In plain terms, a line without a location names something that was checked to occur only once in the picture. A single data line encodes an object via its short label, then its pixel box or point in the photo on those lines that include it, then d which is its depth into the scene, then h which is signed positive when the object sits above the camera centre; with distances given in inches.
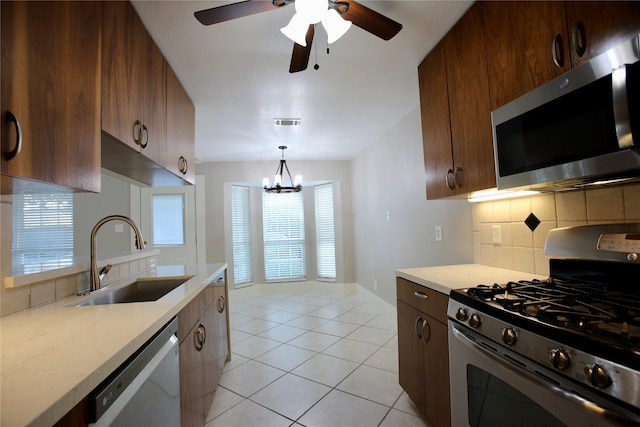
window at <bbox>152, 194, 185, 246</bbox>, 172.1 +8.0
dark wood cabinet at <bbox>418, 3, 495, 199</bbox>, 57.2 +24.2
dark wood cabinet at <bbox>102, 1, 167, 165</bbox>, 48.7 +29.9
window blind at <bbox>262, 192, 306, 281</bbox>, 214.5 -6.3
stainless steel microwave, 32.7 +12.0
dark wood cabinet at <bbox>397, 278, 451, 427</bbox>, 55.7 -28.0
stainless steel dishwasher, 27.5 -17.8
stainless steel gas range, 27.9 -14.5
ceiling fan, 47.8 +36.8
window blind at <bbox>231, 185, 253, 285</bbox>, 196.5 -4.1
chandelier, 151.8 +21.0
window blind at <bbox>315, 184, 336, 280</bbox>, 207.0 -6.5
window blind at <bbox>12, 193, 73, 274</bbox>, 104.6 +4.3
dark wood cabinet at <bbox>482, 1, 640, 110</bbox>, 35.9 +25.8
